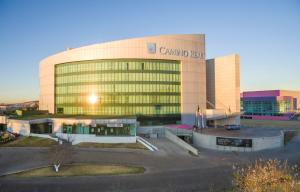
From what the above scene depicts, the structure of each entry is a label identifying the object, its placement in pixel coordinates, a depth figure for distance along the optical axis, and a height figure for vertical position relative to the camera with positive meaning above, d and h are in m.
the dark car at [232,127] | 52.86 -5.84
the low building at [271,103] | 125.93 +0.15
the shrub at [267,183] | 12.39 -4.87
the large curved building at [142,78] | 56.78 +6.86
